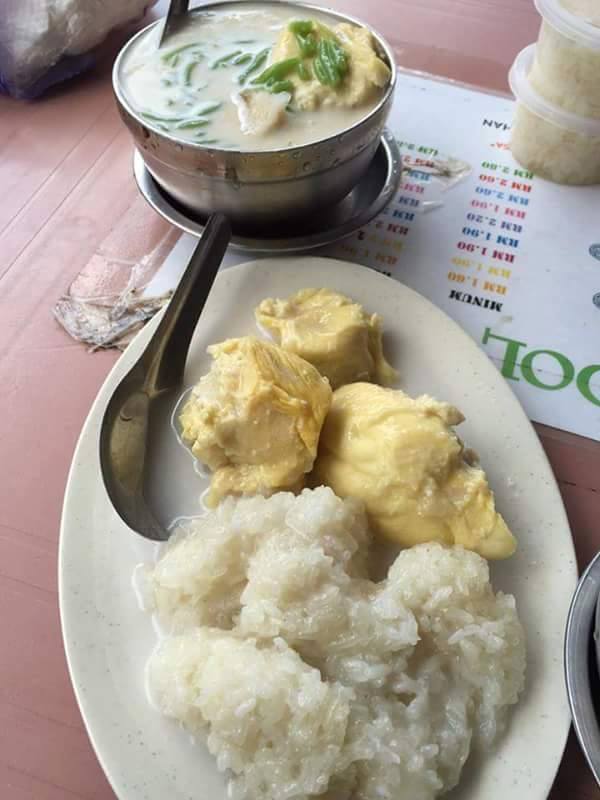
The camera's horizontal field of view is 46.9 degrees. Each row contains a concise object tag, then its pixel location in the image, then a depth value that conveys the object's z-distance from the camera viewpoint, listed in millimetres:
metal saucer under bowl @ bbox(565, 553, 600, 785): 209
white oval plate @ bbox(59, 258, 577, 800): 204
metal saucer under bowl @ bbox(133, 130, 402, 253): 330
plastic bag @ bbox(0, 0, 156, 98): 416
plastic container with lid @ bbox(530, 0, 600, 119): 332
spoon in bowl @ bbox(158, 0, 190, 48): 355
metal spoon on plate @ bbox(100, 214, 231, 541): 253
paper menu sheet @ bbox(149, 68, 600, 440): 315
